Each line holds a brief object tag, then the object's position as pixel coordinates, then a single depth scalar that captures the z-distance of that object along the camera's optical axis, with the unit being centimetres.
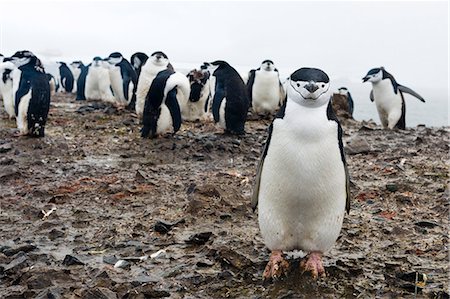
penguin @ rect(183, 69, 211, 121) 930
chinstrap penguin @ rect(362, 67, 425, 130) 952
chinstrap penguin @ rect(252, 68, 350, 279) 274
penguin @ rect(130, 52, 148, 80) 1054
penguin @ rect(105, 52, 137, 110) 1111
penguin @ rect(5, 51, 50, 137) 711
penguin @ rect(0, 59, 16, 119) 931
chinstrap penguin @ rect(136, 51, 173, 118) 880
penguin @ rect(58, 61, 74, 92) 2241
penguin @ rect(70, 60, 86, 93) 2544
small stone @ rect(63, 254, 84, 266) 321
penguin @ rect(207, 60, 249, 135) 777
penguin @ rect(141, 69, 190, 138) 738
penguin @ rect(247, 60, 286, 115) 1031
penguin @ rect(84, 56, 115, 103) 1356
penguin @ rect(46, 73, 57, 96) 2074
